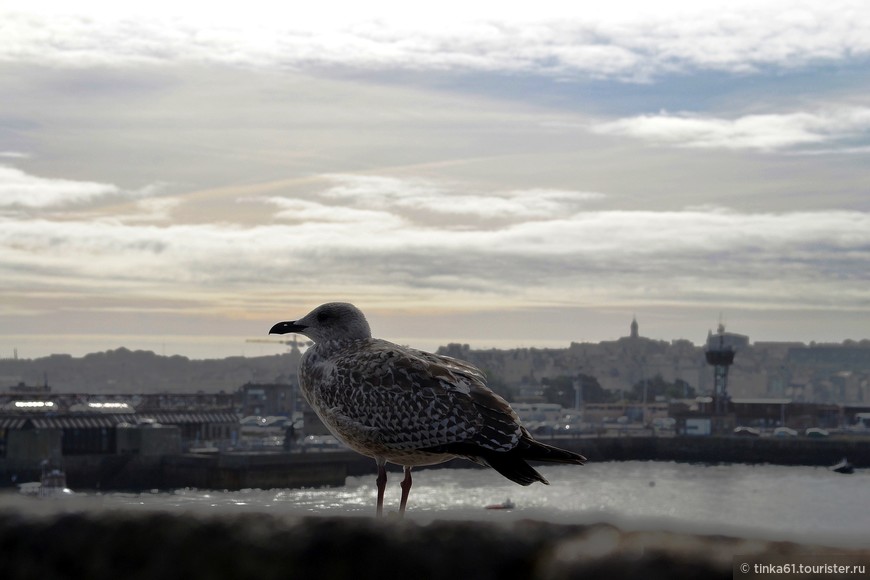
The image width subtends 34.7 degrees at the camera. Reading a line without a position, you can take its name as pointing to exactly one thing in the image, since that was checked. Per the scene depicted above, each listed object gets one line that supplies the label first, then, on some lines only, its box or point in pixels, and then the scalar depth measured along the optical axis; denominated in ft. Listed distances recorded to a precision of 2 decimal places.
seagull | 16.19
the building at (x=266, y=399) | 628.69
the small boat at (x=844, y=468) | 352.49
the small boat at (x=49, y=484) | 218.79
